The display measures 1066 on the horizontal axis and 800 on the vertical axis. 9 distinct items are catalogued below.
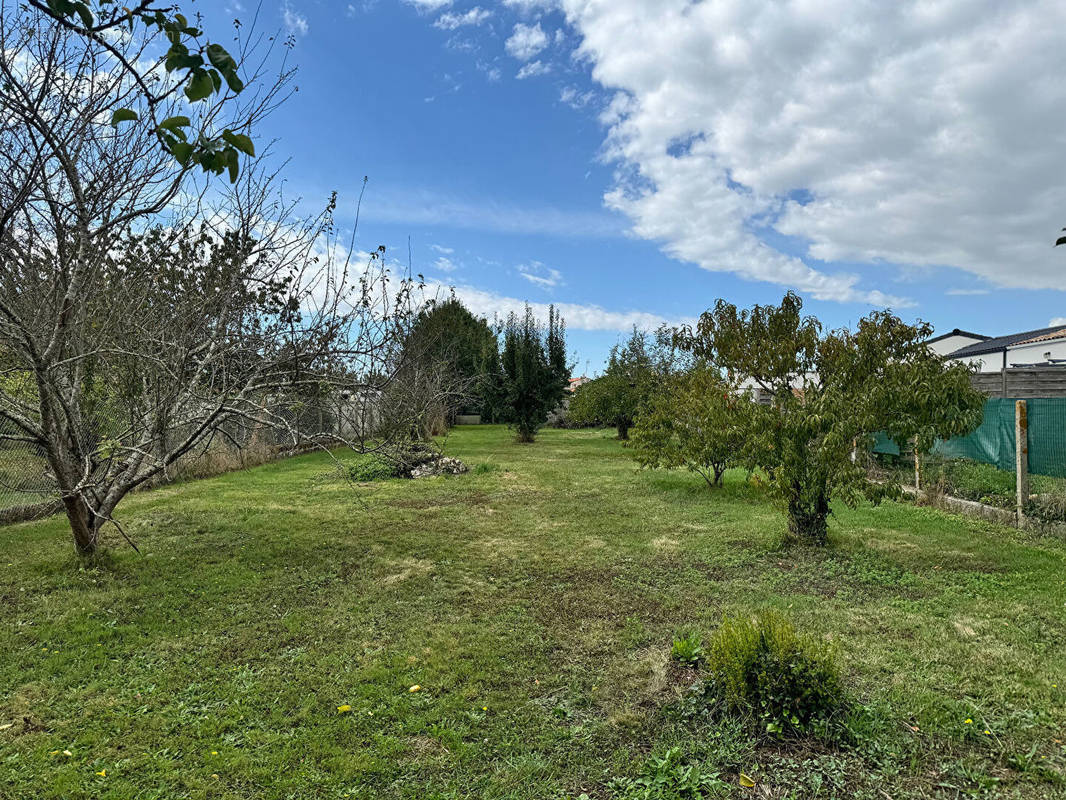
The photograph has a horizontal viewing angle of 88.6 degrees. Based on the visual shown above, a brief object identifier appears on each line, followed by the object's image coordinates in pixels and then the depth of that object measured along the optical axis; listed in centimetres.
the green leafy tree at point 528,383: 1925
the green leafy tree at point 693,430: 716
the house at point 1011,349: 1649
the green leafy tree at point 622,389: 1809
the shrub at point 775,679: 252
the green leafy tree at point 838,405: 516
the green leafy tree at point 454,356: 1110
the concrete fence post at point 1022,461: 624
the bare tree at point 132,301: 403
